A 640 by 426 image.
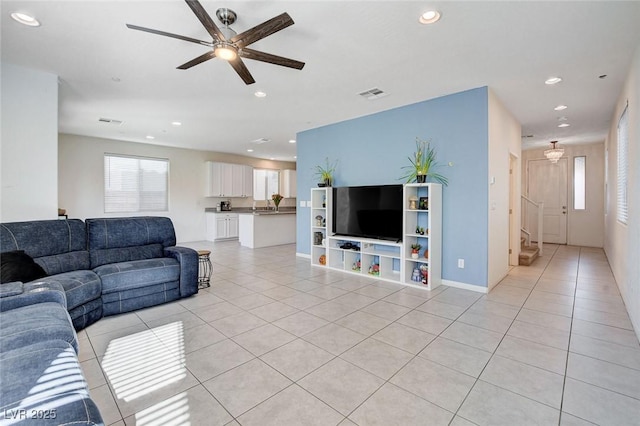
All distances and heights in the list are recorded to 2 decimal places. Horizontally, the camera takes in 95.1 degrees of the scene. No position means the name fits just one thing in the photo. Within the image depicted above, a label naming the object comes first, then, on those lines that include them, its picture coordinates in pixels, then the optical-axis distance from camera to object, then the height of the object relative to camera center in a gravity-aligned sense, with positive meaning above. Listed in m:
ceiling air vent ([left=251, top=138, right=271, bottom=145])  7.41 +1.79
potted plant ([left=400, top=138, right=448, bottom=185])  4.35 +0.70
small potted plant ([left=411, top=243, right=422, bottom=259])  4.36 -0.61
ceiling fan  2.08 +1.34
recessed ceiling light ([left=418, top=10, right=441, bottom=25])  2.35 +1.59
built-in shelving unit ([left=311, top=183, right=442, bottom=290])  4.22 -0.65
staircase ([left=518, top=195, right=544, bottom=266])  5.71 -0.70
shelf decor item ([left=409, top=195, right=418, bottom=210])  4.43 +0.10
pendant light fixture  6.81 +1.31
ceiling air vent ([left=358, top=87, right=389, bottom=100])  4.09 +1.67
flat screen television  4.57 -0.02
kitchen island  7.82 -0.52
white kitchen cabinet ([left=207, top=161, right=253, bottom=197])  8.89 +0.94
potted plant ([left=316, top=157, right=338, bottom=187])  5.70 +0.78
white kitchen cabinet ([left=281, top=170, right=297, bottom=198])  11.04 +1.00
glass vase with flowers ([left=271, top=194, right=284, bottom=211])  8.27 +0.30
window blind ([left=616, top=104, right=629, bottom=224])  3.64 +0.60
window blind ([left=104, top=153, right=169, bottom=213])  7.32 +0.67
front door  8.13 +0.48
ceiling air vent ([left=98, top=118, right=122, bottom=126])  5.57 +1.72
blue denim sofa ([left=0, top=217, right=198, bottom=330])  2.91 -0.62
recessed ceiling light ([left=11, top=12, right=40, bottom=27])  2.44 +1.63
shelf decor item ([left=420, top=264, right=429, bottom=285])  4.26 -0.93
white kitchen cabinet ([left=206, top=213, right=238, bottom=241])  8.80 -0.51
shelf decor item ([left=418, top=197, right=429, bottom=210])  4.34 +0.10
